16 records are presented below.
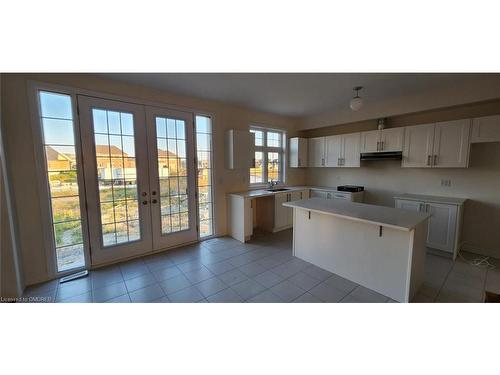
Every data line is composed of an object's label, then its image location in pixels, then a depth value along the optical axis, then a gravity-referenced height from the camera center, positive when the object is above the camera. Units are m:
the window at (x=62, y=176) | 2.52 -0.07
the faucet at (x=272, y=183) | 4.78 -0.34
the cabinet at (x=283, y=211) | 4.35 -0.90
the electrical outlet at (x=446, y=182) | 3.53 -0.25
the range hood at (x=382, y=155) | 3.77 +0.23
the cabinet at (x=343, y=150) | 4.38 +0.39
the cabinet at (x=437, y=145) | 3.15 +0.36
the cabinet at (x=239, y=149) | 3.93 +0.38
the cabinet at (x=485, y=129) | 2.86 +0.53
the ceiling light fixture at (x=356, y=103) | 2.78 +0.85
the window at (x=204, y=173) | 3.78 -0.07
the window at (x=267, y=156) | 4.79 +0.29
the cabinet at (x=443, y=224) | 3.11 -0.85
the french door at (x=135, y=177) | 2.81 -0.11
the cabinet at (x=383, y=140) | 3.78 +0.52
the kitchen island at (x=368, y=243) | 2.15 -0.88
